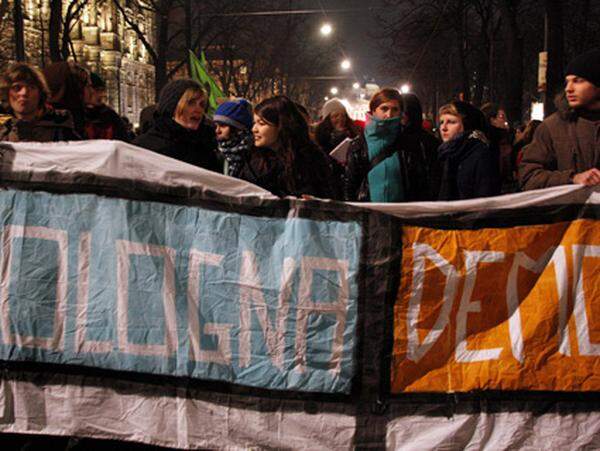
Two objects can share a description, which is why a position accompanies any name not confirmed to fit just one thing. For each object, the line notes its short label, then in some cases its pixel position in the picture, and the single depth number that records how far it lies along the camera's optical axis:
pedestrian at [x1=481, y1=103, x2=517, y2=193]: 9.32
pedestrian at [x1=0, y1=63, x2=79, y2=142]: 4.59
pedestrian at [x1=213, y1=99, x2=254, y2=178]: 4.74
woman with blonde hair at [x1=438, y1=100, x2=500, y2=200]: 4.93
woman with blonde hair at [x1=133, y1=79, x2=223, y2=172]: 4.67
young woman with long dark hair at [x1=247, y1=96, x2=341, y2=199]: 4.36
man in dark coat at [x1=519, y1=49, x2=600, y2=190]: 4.18
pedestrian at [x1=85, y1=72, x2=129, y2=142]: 5.89
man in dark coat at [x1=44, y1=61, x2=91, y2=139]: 5.45
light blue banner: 3.55
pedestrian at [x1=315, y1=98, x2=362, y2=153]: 8.07
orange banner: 3.54
